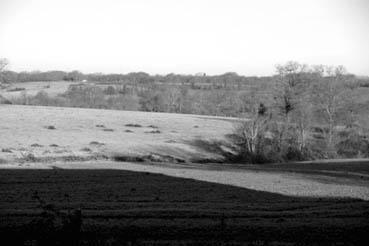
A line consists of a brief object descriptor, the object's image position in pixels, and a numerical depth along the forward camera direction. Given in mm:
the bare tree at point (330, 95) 90231
